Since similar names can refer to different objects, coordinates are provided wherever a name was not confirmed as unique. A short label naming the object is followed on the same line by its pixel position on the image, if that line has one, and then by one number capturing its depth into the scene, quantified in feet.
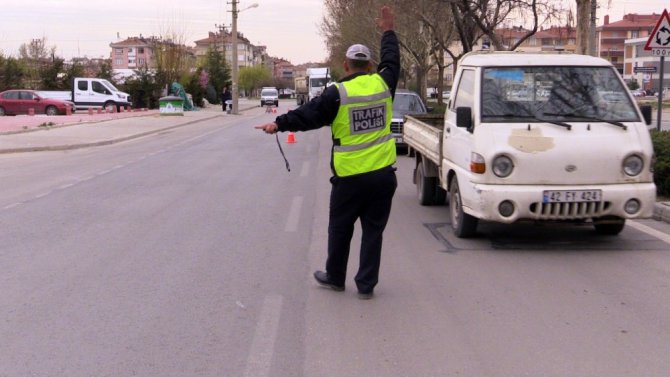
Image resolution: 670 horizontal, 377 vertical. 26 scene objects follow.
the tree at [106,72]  186.70
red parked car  137.18
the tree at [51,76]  177.78
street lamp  172.45
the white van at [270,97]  229.68
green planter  141.90
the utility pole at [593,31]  63.36
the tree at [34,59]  180.04
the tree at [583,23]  57.21
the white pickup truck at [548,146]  25.00
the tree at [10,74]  165.07
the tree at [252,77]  410.93
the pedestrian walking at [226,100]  192.75
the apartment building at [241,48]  543.39
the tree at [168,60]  184.03
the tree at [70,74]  180.45
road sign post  42.65
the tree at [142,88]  180.75
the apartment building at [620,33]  367.84
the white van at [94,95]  155.06
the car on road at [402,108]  64.59
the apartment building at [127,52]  474.08
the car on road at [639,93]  278.54
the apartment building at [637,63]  305.45
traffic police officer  19.27
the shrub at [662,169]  34.65
